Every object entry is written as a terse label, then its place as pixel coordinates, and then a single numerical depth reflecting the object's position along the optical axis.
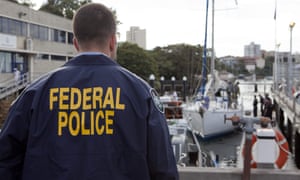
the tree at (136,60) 59.66
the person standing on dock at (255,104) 32.58
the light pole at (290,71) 25.59
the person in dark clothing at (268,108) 28.16
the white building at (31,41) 35.00
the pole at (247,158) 4.51
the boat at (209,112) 26.06
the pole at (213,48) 28.63
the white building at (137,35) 86.62
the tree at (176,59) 72.06
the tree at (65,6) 66.25
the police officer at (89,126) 2.04
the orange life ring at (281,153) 5.43
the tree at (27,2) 60.52
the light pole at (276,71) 41.21
